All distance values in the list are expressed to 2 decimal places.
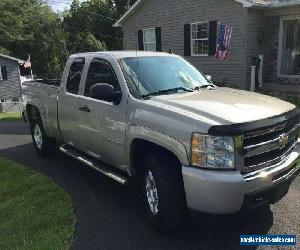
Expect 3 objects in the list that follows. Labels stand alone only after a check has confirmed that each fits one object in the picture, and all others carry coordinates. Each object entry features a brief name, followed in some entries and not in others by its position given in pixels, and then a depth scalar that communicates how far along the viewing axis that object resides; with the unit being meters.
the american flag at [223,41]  10.40
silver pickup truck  2.53
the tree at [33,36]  26.70
